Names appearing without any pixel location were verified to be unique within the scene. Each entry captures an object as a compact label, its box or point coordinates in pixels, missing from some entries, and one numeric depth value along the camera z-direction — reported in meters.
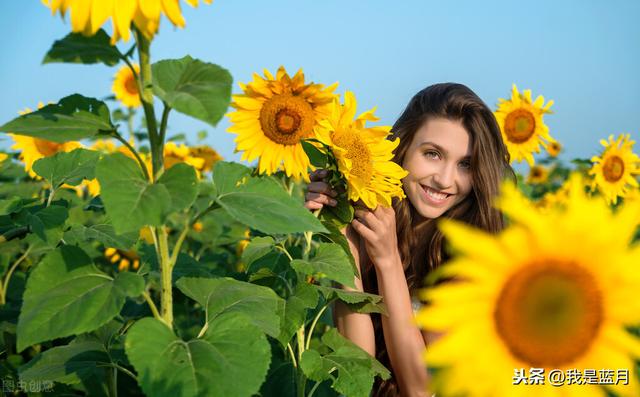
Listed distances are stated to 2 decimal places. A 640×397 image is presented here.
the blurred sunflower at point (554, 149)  8.62
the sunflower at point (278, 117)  2.51
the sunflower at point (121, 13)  1.23
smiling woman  2.52
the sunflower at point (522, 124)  5.42
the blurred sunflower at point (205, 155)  5.71
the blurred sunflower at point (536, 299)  0.79
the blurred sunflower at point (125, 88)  6.54
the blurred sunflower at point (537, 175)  8.84
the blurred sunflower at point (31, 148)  4.64
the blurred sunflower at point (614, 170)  5.34
